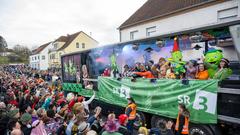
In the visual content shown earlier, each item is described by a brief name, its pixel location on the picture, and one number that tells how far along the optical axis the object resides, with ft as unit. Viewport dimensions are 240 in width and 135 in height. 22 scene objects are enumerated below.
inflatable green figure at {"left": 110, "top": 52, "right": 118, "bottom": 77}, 34.69
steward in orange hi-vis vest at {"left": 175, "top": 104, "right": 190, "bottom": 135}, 19.29
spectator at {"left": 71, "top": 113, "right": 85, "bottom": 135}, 15.40
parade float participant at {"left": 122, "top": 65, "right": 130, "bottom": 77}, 31.17
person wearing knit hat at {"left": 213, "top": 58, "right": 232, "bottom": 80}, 18.98
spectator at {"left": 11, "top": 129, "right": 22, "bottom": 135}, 13.53
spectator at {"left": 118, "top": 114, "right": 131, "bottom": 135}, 18.01
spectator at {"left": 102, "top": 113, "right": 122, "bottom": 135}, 13.55
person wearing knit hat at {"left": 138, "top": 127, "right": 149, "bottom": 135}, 14.10
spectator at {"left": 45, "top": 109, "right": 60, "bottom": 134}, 18.35
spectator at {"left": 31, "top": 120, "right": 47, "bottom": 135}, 15.94
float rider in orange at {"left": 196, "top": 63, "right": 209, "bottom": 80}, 20.88
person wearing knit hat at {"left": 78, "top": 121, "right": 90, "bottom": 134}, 13.92
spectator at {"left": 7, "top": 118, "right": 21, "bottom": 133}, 15.65
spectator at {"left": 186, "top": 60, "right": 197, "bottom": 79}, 22.85
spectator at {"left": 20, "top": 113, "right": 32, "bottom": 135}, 16.21
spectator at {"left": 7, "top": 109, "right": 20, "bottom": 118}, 17.79
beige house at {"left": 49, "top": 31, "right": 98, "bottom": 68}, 190.05
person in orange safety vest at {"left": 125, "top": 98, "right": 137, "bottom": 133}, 23.39
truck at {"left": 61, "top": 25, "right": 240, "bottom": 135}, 17.98
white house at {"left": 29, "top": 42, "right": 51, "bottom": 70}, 231.71
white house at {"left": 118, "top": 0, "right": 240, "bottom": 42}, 51.51
